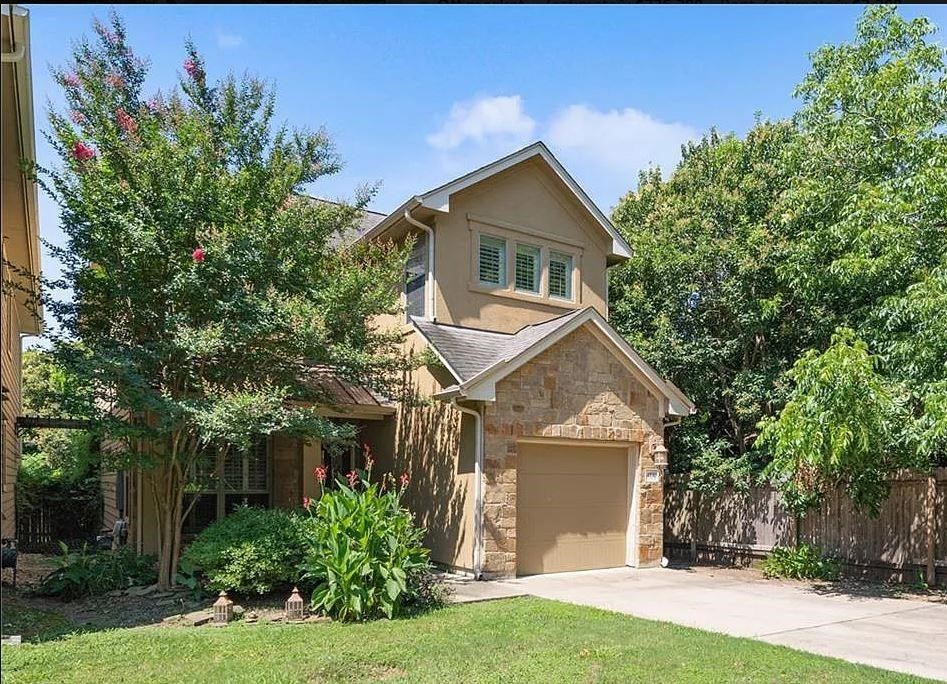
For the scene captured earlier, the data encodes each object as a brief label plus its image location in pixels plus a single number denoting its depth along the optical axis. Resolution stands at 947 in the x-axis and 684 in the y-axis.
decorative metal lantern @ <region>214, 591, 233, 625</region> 8.31
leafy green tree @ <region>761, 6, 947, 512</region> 9.98
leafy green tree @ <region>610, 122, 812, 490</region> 14.94
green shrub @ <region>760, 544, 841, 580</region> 12.42
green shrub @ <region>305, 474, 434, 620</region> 8.34
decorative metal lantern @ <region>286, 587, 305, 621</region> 8.46
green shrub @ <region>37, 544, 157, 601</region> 9.86
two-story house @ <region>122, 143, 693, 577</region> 11.79
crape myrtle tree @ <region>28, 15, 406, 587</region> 9.45
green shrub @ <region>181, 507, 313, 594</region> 9.05
